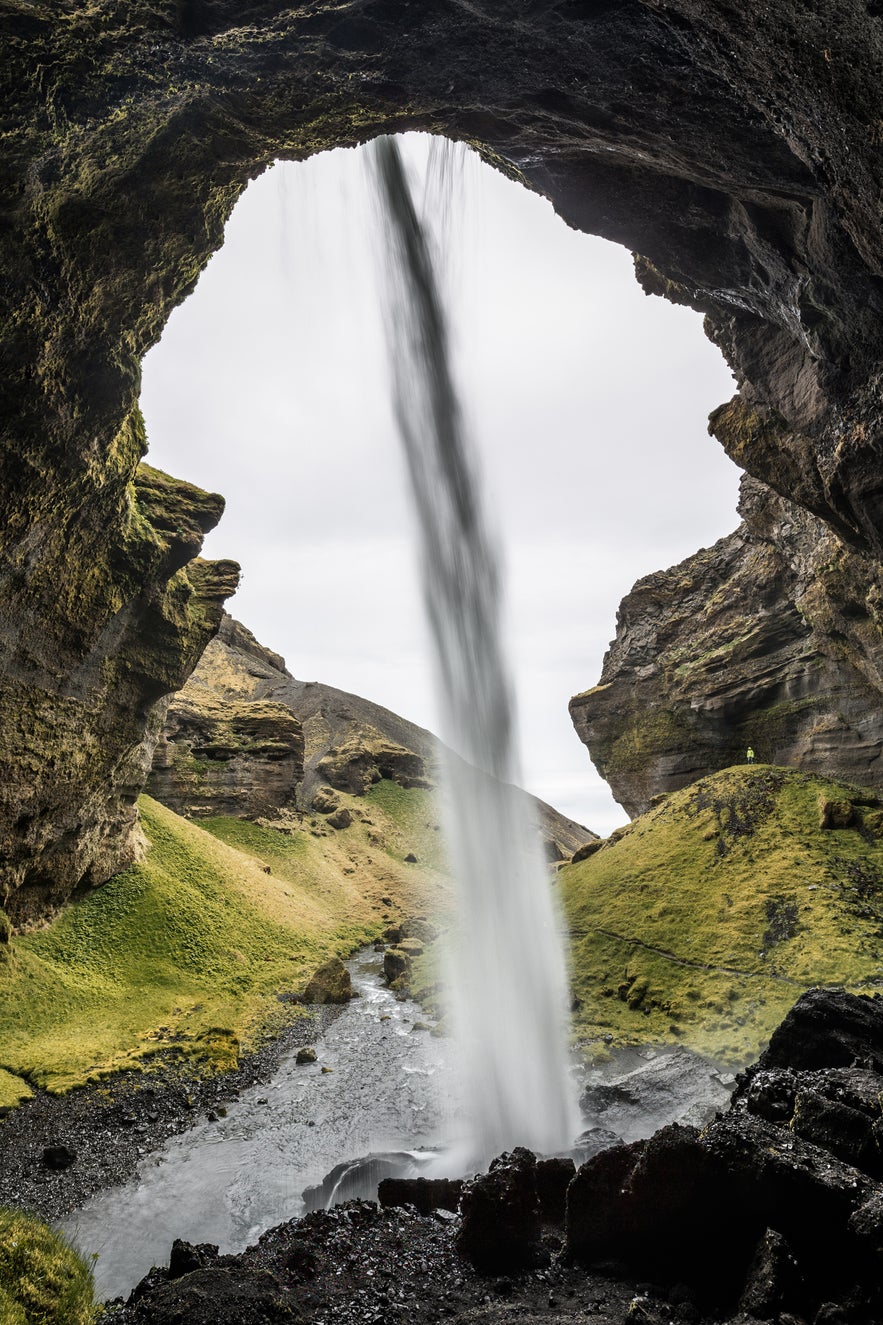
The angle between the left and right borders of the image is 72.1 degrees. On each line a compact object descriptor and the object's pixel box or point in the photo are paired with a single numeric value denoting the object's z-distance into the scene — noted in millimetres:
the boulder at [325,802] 55812
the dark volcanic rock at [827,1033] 10109
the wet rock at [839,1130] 6527
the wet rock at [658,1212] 6223
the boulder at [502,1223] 7211
